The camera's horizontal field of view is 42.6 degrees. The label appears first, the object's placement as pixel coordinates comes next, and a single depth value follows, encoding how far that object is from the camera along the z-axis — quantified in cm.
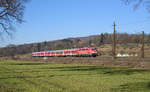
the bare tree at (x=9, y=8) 2250
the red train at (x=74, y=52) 5473
